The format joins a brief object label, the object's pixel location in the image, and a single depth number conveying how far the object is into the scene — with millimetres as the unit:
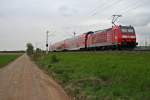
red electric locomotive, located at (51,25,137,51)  16404
